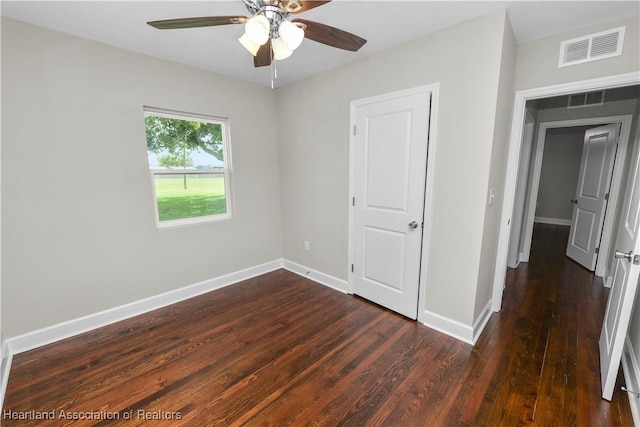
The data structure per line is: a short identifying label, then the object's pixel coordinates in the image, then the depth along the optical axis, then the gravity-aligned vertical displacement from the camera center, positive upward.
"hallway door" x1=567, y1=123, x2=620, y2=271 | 3.53 -0.26
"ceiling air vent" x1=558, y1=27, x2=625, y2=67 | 1.86 +0.92
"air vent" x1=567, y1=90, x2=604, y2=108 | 3.24 +0.94
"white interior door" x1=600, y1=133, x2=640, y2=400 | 1.50 -0.75
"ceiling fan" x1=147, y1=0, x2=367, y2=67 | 1.24 +0.78
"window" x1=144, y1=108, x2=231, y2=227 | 2.72 +0.09
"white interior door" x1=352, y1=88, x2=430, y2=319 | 2.37 -0.20
